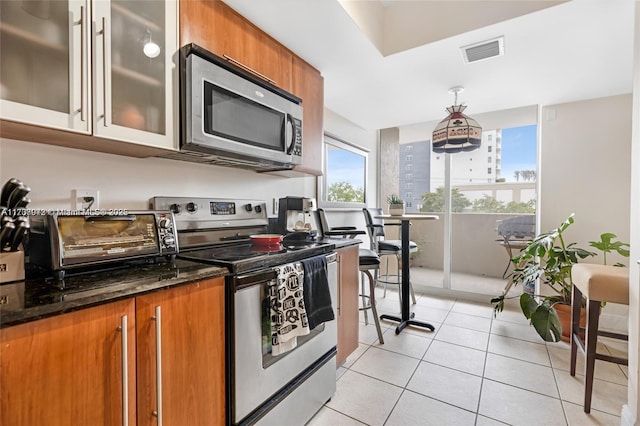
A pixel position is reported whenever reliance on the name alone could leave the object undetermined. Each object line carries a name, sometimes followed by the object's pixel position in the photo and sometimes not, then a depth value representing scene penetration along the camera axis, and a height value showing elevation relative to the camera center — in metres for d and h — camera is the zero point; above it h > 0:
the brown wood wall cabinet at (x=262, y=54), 1.43 +0.91
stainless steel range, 1.22 -0.50
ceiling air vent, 1.94 +1.11
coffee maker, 2.01 -0.05
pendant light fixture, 2.69 +0.71
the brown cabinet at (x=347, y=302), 2.02 -0.68
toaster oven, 0.96 -0.12
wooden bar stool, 1.62 -0.50
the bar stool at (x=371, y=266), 2.43 -0.50
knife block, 0.95 -0.19
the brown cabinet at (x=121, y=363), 0.71 -0.46
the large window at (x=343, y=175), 3.13 +0.40
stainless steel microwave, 1.35 +0.50
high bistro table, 2.84 -0.73
